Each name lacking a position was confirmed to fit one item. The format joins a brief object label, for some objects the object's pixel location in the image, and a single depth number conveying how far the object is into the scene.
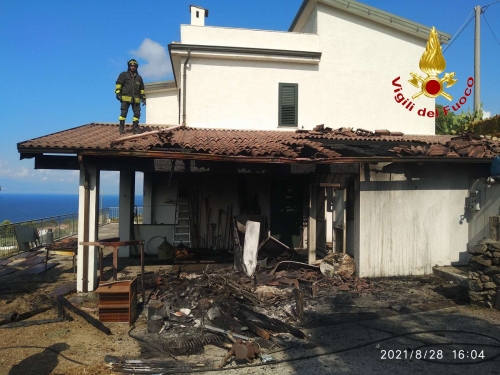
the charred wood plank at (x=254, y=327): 5.43
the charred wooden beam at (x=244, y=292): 7.02
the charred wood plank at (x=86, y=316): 5.75
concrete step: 8.09
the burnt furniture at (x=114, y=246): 7.02
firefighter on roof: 9.84
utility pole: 15.91
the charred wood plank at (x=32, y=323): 6.07
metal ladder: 12.00
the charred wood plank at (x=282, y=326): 5.54
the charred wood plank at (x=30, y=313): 6.35
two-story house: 8.23
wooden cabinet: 6.12
